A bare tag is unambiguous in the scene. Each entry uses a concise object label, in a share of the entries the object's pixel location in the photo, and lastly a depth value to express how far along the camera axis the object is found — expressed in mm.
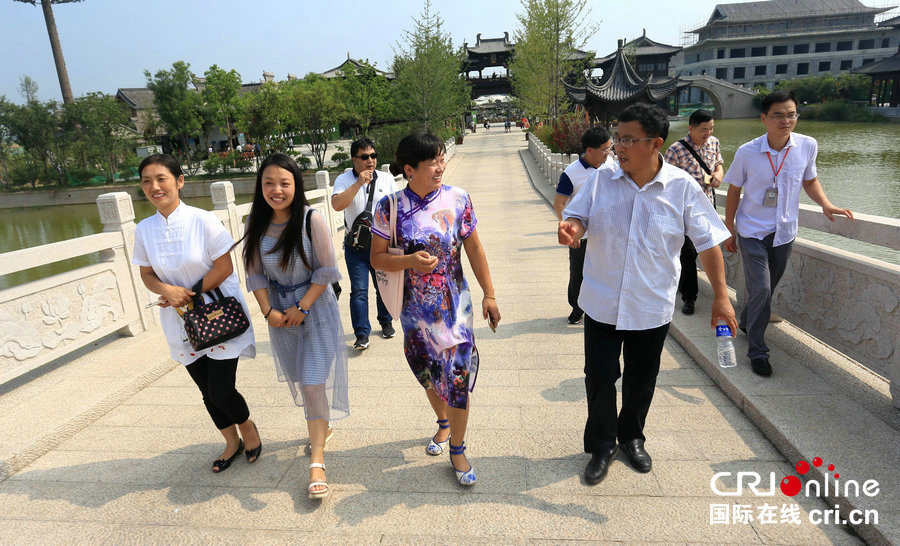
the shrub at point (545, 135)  20106
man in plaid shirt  4418
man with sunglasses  3961
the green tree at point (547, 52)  24125
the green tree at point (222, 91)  32562
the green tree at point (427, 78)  27797
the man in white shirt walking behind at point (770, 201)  3361
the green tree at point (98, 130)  30891
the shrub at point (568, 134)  16828
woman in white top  2551
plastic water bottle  2486
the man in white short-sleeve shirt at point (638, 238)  2289
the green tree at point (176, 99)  34562
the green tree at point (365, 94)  33938
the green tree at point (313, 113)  29453
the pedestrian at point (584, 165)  4109
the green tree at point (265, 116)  29469
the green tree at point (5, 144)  30219
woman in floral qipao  2348
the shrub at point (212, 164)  31453
